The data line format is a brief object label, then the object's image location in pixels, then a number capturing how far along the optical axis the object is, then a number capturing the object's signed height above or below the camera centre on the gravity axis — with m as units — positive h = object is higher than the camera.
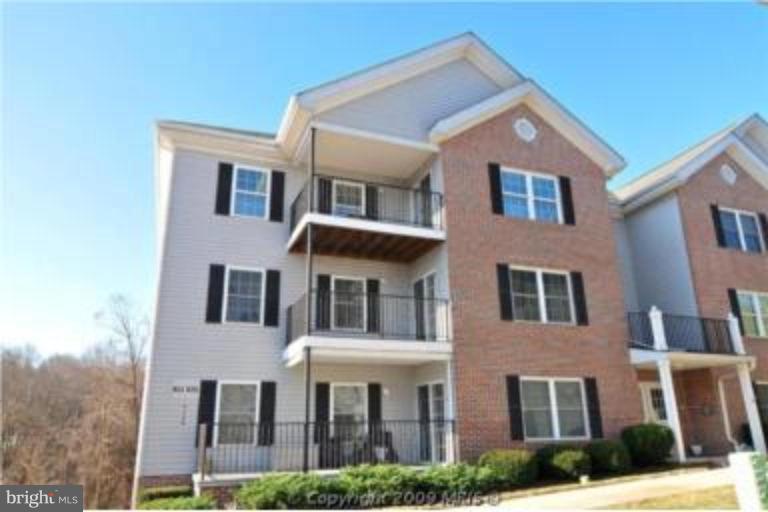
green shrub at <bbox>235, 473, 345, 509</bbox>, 9.79 -1.25
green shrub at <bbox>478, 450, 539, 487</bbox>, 12.15 -1.04
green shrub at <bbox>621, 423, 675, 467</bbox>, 14.16 -0.73
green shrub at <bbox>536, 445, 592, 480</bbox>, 12.70 -1.04
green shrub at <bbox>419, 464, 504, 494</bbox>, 10.96 -1.22
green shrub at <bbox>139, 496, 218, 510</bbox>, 9.85 -1.48
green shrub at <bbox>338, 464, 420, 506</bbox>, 10.41 -1.16
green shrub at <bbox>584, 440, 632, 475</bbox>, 13.28 -1.01
